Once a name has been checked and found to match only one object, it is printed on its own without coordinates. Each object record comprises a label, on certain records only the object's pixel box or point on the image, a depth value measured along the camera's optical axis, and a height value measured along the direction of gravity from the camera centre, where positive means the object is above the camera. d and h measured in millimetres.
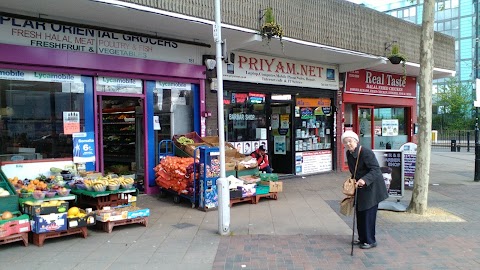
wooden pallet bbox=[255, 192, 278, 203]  8816 -1594
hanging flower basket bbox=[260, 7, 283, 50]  9109 +2149
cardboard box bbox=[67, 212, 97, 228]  5965 -1434
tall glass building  66750 +16263
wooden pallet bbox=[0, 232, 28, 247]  5488 -1539
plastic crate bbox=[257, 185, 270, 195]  8742 -1436
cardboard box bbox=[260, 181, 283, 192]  8945 -1365
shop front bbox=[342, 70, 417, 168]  14648 +565
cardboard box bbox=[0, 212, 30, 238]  5461 -1360
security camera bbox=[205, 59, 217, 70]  8241 +1230
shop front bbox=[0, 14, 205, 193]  7559 +641
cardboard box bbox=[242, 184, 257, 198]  8414 -1397
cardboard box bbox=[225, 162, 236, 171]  8672 -906
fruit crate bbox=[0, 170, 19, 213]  5895 -1074
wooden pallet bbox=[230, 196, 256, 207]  8281 -1587
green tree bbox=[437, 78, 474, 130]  44344 +1633
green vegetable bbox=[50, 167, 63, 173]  7754 -848
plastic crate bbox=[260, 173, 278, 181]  9164 -1215
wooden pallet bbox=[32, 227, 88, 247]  5746 -1581
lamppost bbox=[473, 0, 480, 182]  12258 -764
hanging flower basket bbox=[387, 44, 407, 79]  12469 +1999
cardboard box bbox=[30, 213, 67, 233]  5668 -1374
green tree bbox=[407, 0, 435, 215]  7516 +104
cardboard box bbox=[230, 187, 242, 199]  8195 -1407
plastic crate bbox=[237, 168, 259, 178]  8992 -1089
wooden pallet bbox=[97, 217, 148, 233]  6445 -1587
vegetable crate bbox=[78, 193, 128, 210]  6781 -1279
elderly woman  5621 -942
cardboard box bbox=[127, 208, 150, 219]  6598 -1456
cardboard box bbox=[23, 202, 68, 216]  5746 -1201
